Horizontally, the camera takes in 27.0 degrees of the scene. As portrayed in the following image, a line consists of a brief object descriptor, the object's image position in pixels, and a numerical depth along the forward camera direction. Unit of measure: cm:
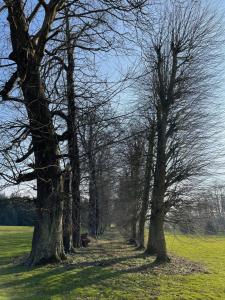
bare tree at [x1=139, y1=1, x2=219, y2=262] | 2141
